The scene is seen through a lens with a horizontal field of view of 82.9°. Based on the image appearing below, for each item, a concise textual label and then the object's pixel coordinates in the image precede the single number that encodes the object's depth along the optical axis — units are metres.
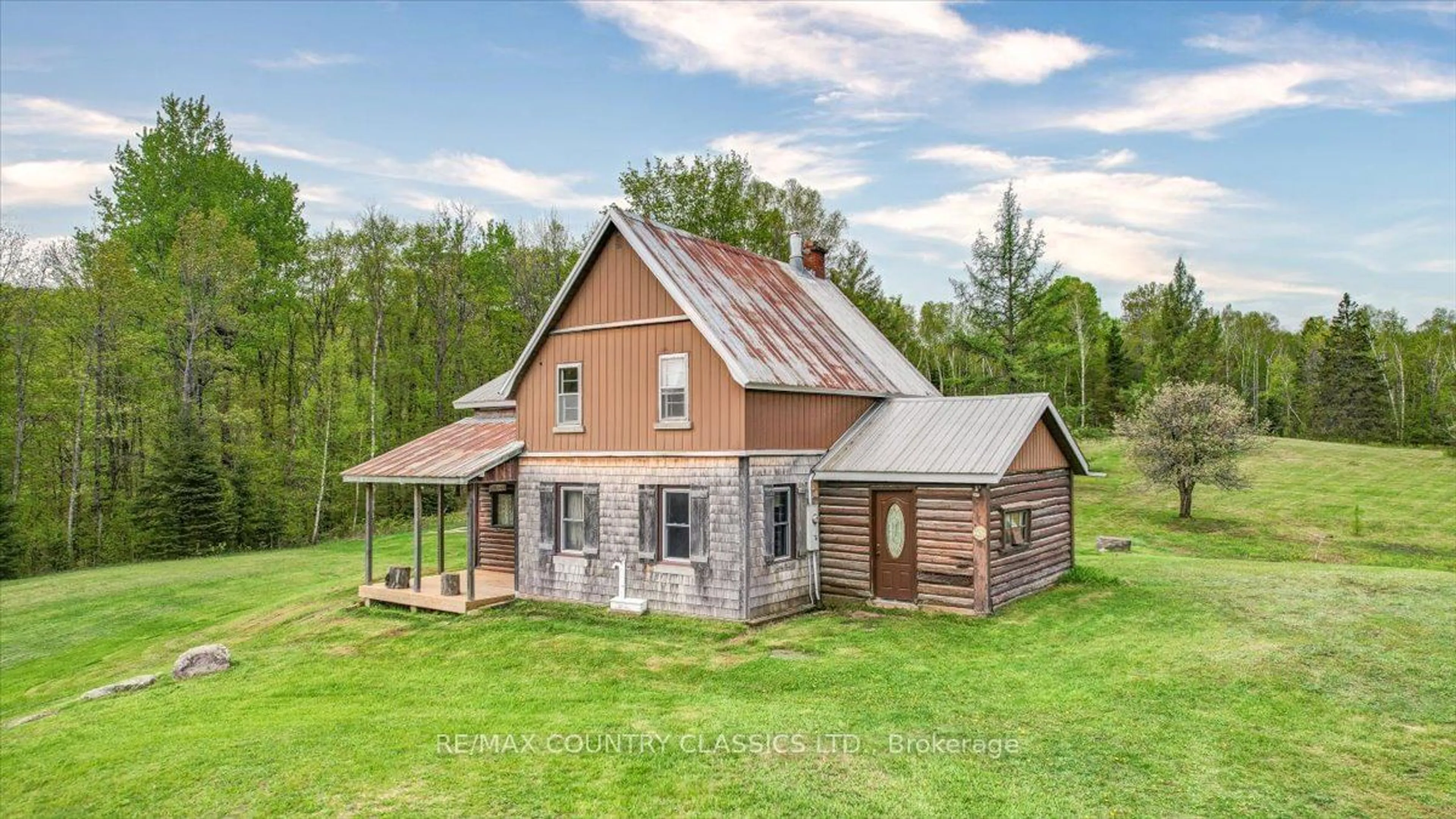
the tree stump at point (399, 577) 18.80
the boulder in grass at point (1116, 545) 25.30
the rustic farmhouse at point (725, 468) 15.58
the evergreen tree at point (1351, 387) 60.03
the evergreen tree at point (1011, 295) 38.16
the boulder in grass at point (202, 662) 14.16
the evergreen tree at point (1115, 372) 59.16
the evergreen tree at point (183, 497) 31.84
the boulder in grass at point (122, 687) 13.57
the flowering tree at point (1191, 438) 31.42
